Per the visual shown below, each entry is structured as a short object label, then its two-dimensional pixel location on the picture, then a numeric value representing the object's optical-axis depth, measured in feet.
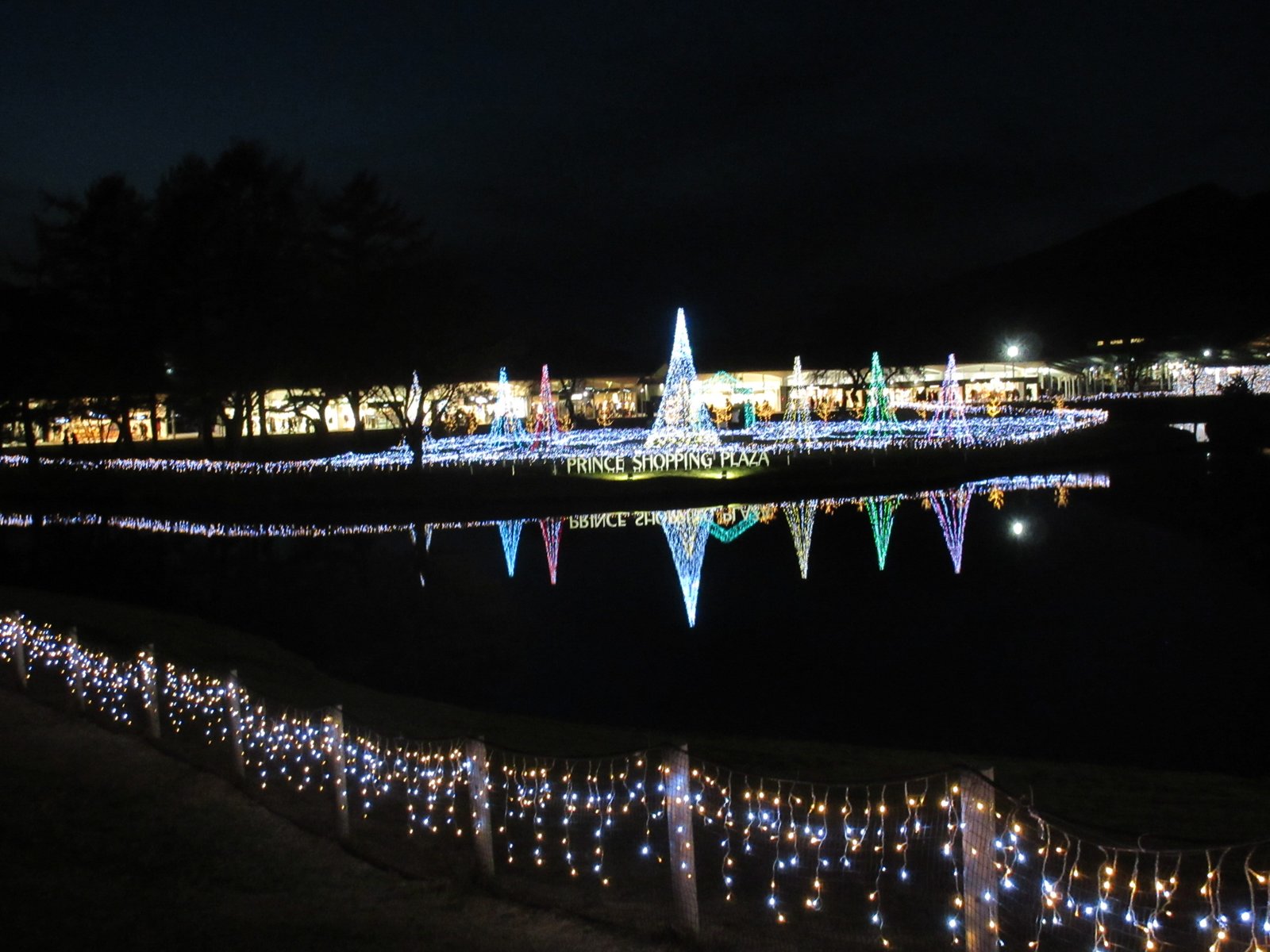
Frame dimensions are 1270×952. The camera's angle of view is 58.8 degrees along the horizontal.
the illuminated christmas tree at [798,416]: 137.08
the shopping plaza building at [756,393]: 192.54
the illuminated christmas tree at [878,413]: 135.44
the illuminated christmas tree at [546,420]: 140.77
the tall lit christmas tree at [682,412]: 108.47
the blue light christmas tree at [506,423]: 139.03
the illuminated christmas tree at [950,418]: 120.67
